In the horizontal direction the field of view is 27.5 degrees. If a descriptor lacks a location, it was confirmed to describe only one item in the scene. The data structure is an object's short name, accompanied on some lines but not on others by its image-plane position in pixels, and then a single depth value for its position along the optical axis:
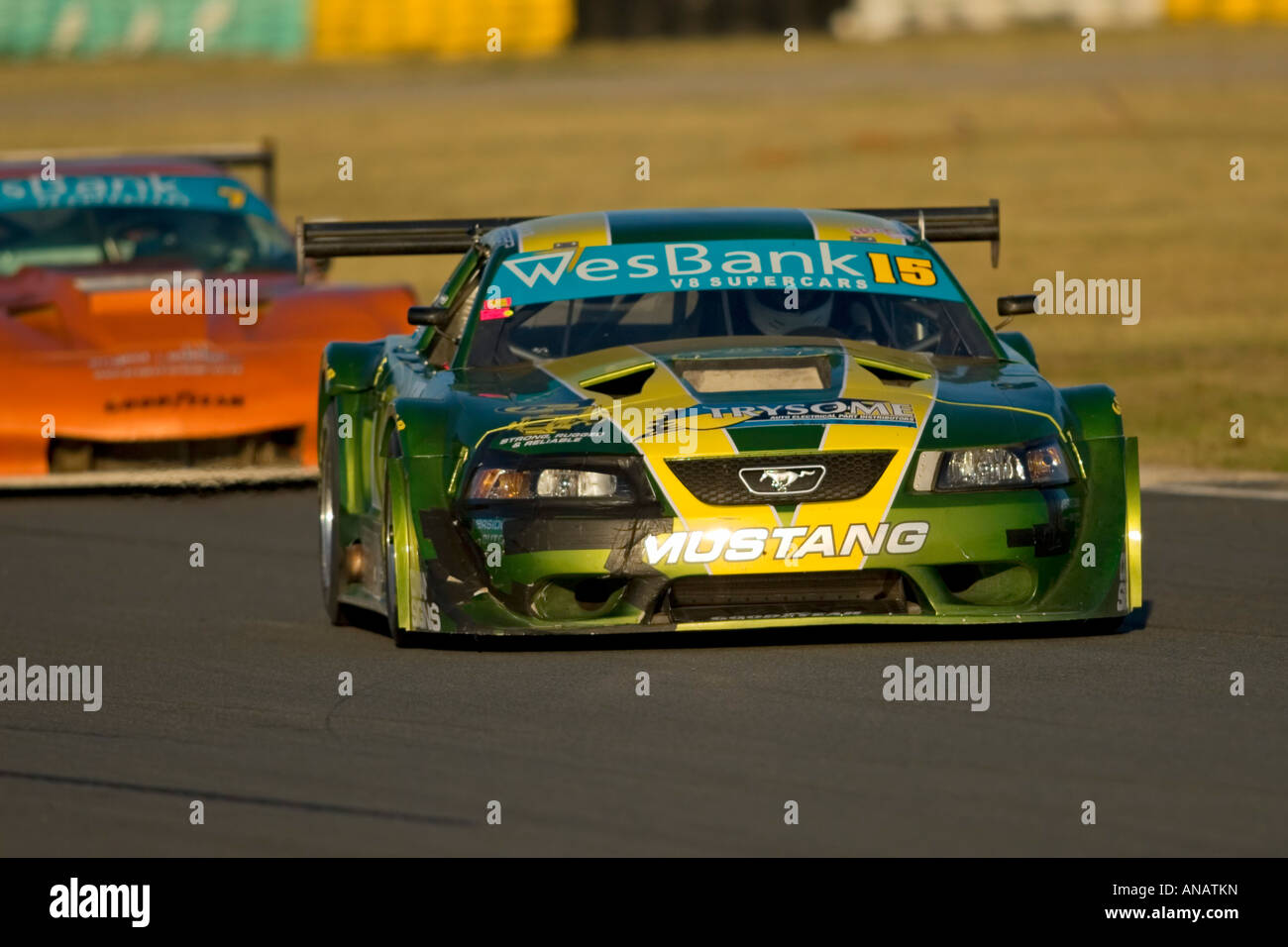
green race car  7.05
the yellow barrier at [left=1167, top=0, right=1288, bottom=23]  46.41
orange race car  11.60
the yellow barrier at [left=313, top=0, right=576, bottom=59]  47.00
